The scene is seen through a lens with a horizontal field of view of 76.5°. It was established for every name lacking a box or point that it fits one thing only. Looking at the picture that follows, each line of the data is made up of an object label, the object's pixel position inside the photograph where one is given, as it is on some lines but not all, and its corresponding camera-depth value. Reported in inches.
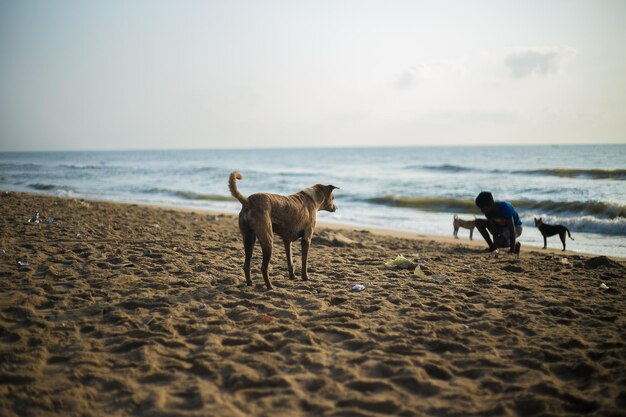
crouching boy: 335.6
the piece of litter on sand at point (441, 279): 251.8
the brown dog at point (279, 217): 209.8
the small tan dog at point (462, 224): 449.5
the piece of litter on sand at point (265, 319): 178.1
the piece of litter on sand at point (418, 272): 266.0
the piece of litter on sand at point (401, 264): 287.7
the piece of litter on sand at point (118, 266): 256.6
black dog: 390.9
